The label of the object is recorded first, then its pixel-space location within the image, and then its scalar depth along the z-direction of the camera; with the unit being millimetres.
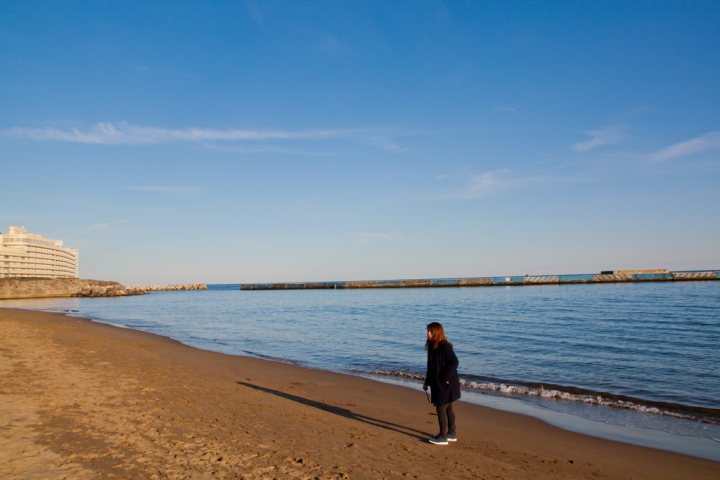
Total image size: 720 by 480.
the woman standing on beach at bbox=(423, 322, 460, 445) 7125
